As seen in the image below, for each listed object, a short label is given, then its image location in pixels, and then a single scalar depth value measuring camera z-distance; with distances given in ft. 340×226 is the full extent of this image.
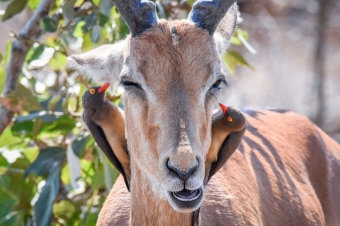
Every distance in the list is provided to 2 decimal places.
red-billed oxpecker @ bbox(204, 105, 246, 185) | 26.73
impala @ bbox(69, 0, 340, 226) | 23.66
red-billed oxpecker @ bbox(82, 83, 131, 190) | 27.22
